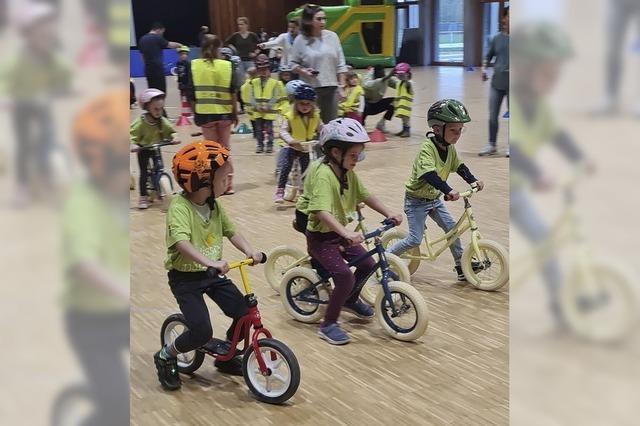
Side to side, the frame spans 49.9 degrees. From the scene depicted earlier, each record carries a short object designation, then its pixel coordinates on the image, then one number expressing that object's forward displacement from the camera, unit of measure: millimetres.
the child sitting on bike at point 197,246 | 2871
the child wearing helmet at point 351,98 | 9266
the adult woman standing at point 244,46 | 12844
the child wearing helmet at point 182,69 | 12184
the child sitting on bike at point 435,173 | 3916
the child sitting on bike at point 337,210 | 3408
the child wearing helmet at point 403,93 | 10180
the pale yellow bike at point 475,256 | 4141
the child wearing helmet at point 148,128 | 6172
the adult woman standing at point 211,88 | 6668
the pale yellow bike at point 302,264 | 3908
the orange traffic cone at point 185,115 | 12430
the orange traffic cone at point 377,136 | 10148
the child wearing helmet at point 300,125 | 5789
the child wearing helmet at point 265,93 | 8828
